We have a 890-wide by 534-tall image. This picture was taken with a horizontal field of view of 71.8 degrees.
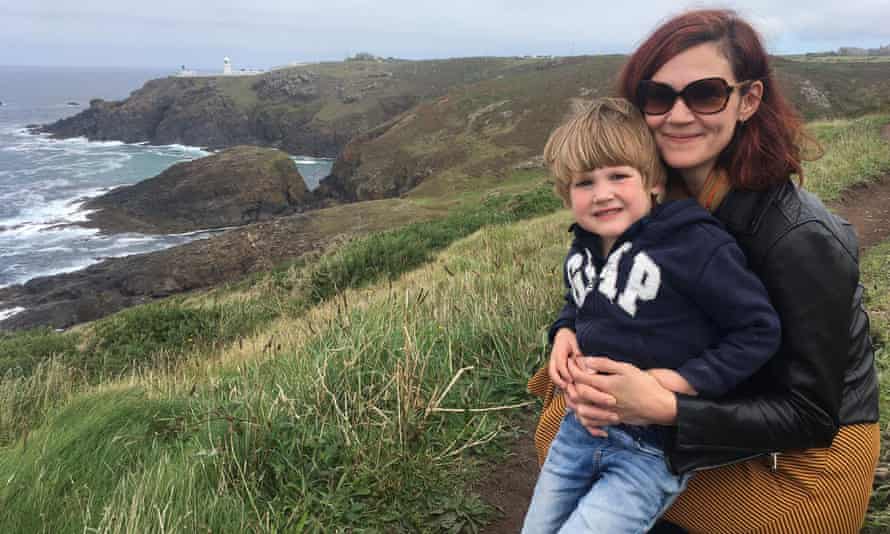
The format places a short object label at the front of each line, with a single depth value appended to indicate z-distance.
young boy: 1.73
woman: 1.67
